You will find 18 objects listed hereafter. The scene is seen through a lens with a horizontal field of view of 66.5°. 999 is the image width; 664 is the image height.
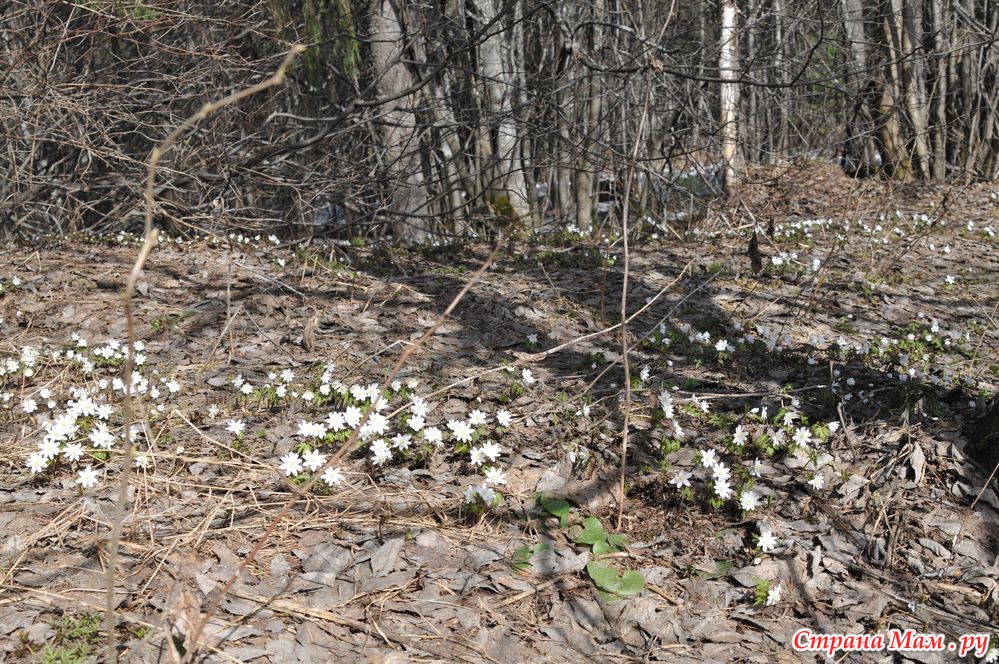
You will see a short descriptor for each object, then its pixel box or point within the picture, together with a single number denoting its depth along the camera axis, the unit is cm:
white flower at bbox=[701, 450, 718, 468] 355
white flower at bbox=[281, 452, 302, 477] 348
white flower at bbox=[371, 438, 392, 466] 354
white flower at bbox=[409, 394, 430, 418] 372
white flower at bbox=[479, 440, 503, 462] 360
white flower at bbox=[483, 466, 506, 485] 342
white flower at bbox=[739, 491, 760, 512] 333
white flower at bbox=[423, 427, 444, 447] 370
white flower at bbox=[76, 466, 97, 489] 336
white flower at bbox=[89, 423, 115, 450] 361
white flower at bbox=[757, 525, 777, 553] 315
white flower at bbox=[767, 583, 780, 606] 297
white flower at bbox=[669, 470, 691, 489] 348
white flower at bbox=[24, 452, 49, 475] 341
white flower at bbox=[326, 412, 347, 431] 377
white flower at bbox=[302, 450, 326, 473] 349
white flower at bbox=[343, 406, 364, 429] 383
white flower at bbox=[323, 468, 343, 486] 335
